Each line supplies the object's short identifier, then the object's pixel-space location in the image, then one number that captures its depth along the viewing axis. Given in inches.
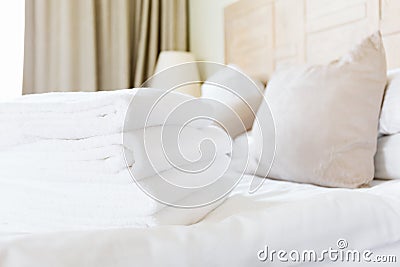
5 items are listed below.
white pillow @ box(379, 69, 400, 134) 46.7
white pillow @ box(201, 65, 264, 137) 63.4
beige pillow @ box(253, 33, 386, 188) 45.7
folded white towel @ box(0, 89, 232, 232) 22.9
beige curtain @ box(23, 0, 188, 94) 102.2
